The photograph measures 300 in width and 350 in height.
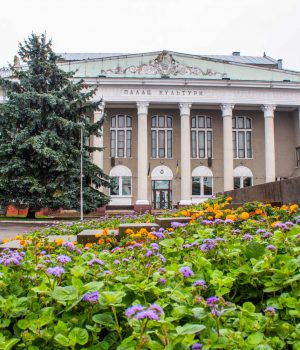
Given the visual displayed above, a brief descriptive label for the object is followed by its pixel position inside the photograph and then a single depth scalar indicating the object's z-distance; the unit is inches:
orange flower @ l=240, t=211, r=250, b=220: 230.1
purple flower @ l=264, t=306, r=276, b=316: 71.0
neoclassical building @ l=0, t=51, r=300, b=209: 1439.5
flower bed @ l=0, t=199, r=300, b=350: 65.6
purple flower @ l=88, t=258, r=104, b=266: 97.0
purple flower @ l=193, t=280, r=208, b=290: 82.5
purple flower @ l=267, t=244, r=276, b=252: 109.2
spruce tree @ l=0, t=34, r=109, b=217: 885.8
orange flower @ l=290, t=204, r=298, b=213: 246.8
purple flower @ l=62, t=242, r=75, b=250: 129.0
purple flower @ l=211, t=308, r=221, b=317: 68.4
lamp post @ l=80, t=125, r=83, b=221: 879.1
